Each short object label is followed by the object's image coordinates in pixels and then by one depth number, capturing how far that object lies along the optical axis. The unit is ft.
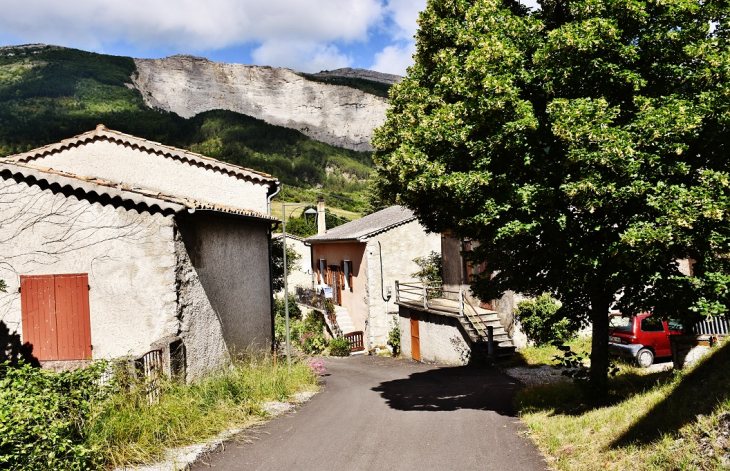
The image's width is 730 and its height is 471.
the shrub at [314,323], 94.22
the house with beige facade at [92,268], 27.99
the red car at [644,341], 42.52
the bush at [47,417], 15.40
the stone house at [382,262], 76.48
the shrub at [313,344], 84.79
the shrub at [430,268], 75.87
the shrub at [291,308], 103.45
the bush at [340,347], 78.38
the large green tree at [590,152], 21.26
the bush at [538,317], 52.24
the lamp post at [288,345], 37.95
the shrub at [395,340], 75.41
